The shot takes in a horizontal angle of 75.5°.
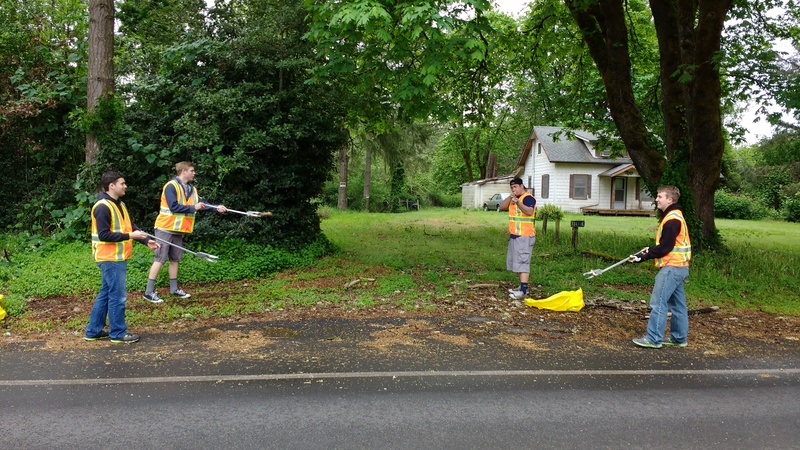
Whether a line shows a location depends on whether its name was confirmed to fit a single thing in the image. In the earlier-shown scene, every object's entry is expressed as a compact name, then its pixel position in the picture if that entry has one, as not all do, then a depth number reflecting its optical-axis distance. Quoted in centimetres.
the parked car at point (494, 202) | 3603
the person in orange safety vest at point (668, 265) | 550
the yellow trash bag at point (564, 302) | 711
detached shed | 3872
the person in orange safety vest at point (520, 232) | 768
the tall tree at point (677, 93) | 1080
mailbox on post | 1175
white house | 3192
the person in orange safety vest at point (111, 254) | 547
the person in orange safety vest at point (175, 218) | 725
